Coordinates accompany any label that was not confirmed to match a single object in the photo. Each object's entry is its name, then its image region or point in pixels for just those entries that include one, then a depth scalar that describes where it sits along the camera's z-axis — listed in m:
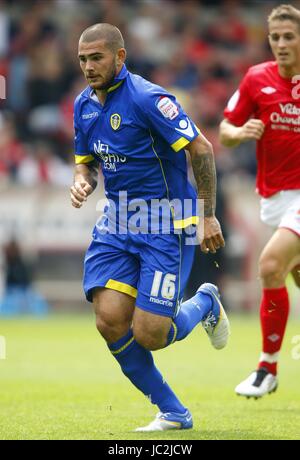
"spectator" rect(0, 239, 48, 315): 31.56
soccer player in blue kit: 12.08
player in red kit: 14.73
